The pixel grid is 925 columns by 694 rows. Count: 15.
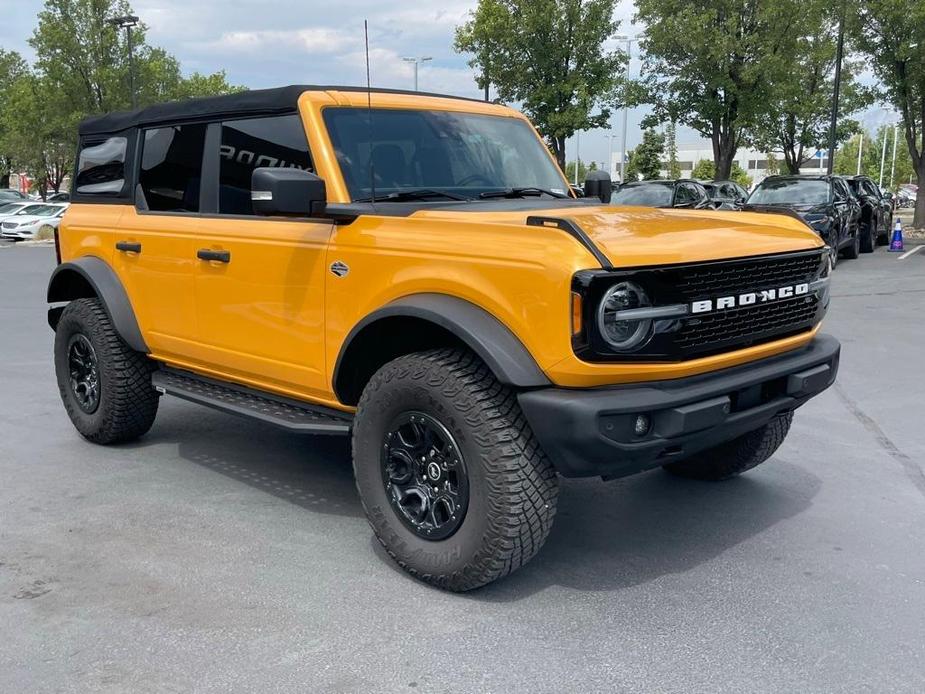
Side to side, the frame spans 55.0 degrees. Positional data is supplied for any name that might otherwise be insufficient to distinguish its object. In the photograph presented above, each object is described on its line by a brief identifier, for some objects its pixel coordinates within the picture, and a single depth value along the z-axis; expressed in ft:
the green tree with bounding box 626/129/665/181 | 212.02
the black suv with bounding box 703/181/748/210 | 65.57
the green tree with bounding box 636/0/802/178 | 79.30
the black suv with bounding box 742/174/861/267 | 51.78
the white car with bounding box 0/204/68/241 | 97.25
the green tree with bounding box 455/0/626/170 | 82.43
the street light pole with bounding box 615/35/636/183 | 153.58
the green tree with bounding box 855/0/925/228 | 66.54
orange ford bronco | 10.32
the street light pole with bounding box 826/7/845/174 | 70.64
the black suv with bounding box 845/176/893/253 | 64.54
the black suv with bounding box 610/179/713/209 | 54.80
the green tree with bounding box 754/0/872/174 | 80.74
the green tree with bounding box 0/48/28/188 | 167.02
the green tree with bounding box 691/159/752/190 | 250.16
